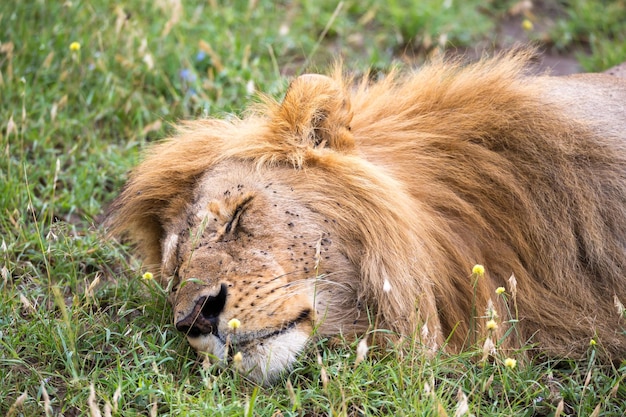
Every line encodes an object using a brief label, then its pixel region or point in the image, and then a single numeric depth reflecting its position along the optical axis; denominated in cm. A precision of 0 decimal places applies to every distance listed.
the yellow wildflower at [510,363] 646
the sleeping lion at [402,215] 678
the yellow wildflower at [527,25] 1393
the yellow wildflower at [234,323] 630
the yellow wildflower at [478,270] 682
